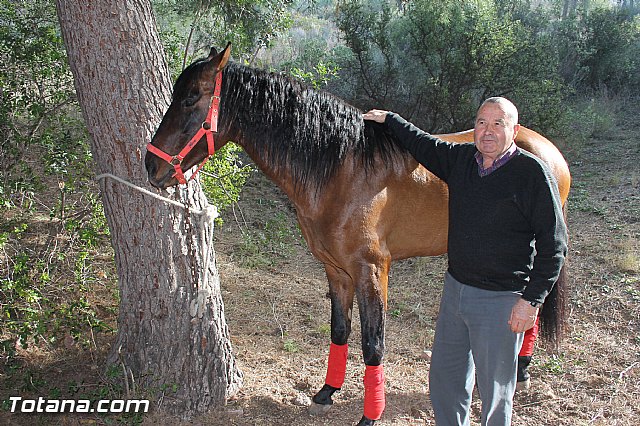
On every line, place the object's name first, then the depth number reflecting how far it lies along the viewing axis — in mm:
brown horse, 2621
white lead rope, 2909
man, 2113
